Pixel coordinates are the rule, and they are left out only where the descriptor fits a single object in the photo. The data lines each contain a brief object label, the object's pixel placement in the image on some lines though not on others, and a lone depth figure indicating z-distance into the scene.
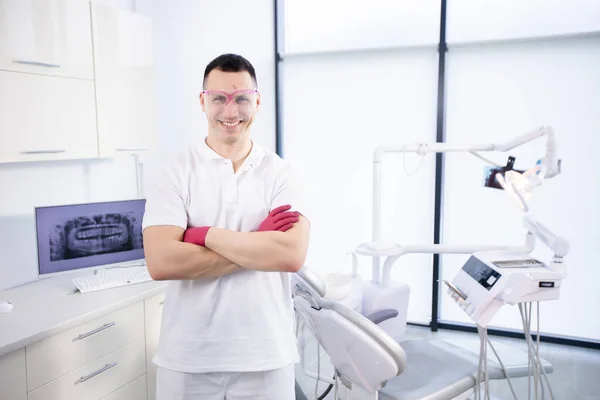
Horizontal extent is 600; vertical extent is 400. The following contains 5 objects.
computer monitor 2.21
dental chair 1.57
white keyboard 2.23
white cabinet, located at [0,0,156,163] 1.99
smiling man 1.31
